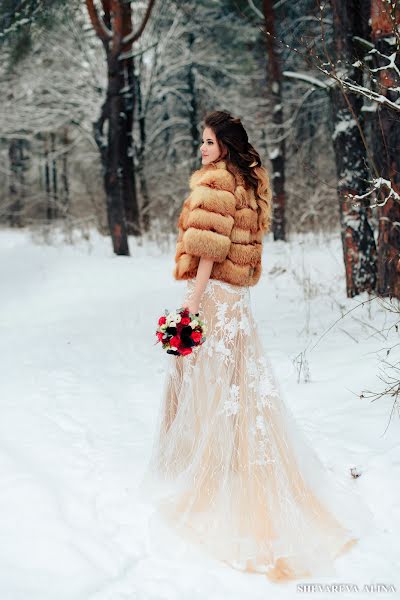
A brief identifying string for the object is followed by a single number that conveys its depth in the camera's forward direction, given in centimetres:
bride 286
